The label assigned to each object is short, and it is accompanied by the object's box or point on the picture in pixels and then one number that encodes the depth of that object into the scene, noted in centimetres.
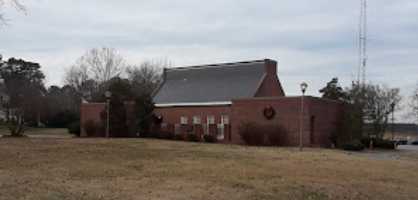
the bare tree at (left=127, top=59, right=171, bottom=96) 7979
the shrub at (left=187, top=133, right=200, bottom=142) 4347
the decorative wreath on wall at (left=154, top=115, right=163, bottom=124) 4987
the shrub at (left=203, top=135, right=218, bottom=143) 4397
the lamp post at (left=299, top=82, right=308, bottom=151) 3075
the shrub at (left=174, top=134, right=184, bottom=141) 4498
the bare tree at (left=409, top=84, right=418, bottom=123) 5291
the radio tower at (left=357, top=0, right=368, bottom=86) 5058
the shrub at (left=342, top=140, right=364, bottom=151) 3709
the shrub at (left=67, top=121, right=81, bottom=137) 5451
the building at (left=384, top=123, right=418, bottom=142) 8153
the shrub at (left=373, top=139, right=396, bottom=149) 4332
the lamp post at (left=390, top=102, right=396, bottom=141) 5381
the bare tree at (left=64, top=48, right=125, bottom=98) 8162
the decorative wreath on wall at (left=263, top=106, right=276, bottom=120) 4019
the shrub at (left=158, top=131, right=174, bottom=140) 4570
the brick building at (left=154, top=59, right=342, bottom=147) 3956
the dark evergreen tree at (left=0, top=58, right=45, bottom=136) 4935
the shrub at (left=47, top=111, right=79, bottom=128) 7500
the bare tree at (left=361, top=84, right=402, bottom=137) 4962
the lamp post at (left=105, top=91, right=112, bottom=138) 4315
